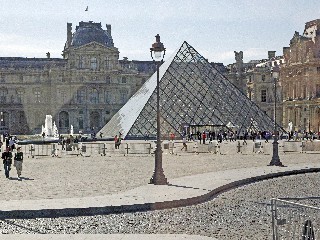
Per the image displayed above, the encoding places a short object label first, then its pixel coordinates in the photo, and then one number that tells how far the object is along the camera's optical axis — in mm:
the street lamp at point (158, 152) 15445
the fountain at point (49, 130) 60562
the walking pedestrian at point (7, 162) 18438
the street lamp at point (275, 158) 21472
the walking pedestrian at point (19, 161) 18391
